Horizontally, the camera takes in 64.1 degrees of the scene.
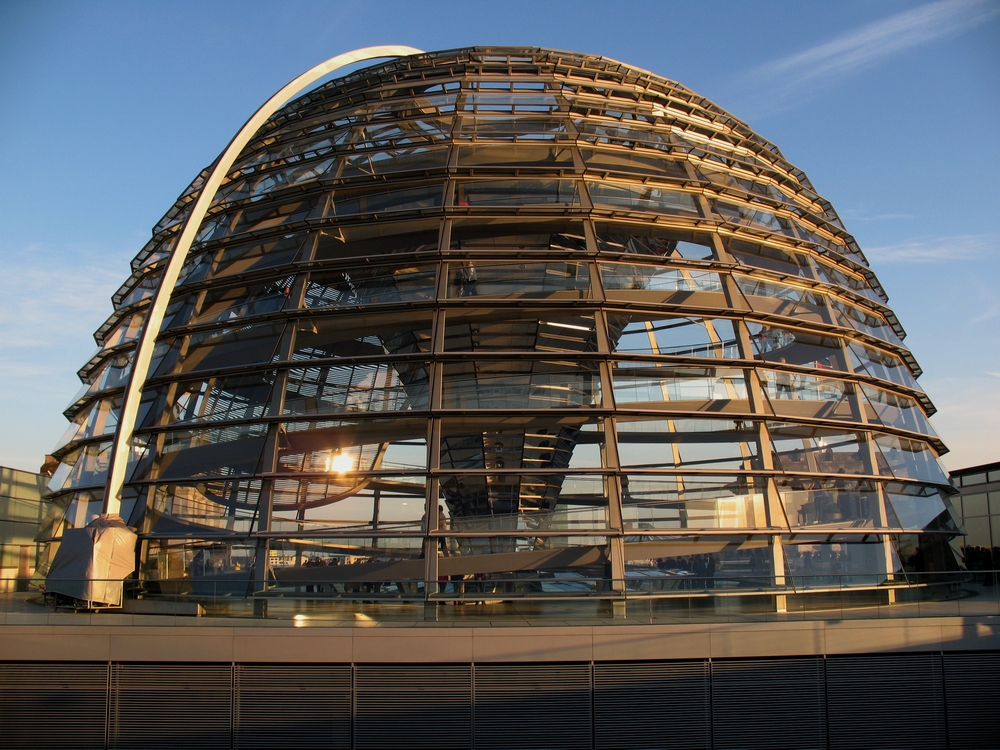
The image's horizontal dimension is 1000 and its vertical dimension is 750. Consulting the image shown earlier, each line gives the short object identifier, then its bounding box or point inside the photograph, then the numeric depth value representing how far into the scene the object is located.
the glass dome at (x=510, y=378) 18.31
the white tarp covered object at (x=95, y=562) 17.62
